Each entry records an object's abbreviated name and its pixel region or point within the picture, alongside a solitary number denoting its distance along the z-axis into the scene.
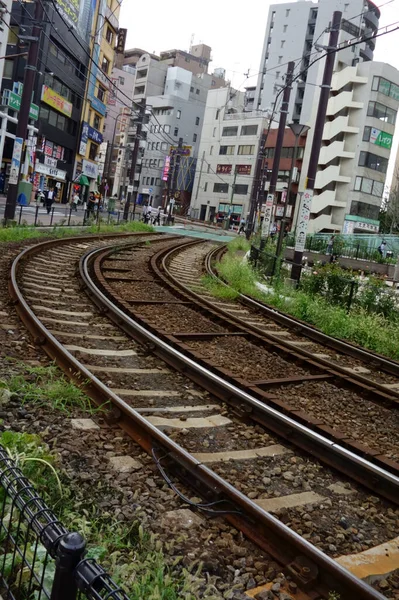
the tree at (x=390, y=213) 52.19
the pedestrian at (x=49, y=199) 35.12
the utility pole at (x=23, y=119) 20.59
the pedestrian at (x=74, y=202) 41.95
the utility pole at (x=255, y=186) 47.27
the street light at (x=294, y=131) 20.77
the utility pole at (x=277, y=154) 24.56
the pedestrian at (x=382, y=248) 30.34
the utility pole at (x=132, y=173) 40.53
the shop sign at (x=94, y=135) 58.12
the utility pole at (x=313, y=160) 16.02
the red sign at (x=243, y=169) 81.75
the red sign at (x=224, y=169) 84.50
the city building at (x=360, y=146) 58.91
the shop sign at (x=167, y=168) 81.25
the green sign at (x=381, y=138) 59.31
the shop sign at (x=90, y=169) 58.38
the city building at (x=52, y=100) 43.41
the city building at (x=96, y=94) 55.66
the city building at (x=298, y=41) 74.75
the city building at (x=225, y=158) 81.25
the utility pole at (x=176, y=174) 85.57
